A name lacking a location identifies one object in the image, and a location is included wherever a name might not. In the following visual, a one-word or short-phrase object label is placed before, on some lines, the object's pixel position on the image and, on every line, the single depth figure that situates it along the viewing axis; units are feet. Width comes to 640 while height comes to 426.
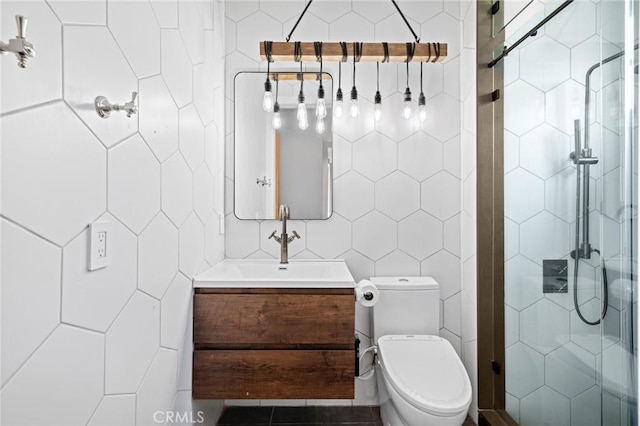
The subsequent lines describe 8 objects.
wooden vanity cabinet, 4.64
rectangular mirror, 6.57
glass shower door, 3.49
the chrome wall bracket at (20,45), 1.59
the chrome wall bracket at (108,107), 2.68
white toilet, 4.54
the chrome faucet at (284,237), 6.07
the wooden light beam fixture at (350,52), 5.81
